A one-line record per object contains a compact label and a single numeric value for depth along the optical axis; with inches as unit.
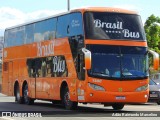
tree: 1967.3
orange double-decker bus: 790.5
